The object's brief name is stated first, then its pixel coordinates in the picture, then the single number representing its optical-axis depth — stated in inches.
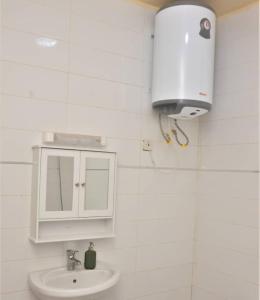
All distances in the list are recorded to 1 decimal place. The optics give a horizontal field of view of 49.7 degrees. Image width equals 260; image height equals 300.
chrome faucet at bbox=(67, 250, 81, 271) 61.7
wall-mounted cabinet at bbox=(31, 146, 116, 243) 57.9
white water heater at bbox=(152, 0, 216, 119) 65.8
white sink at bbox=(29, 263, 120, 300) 53.5
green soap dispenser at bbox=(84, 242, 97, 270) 62.6
